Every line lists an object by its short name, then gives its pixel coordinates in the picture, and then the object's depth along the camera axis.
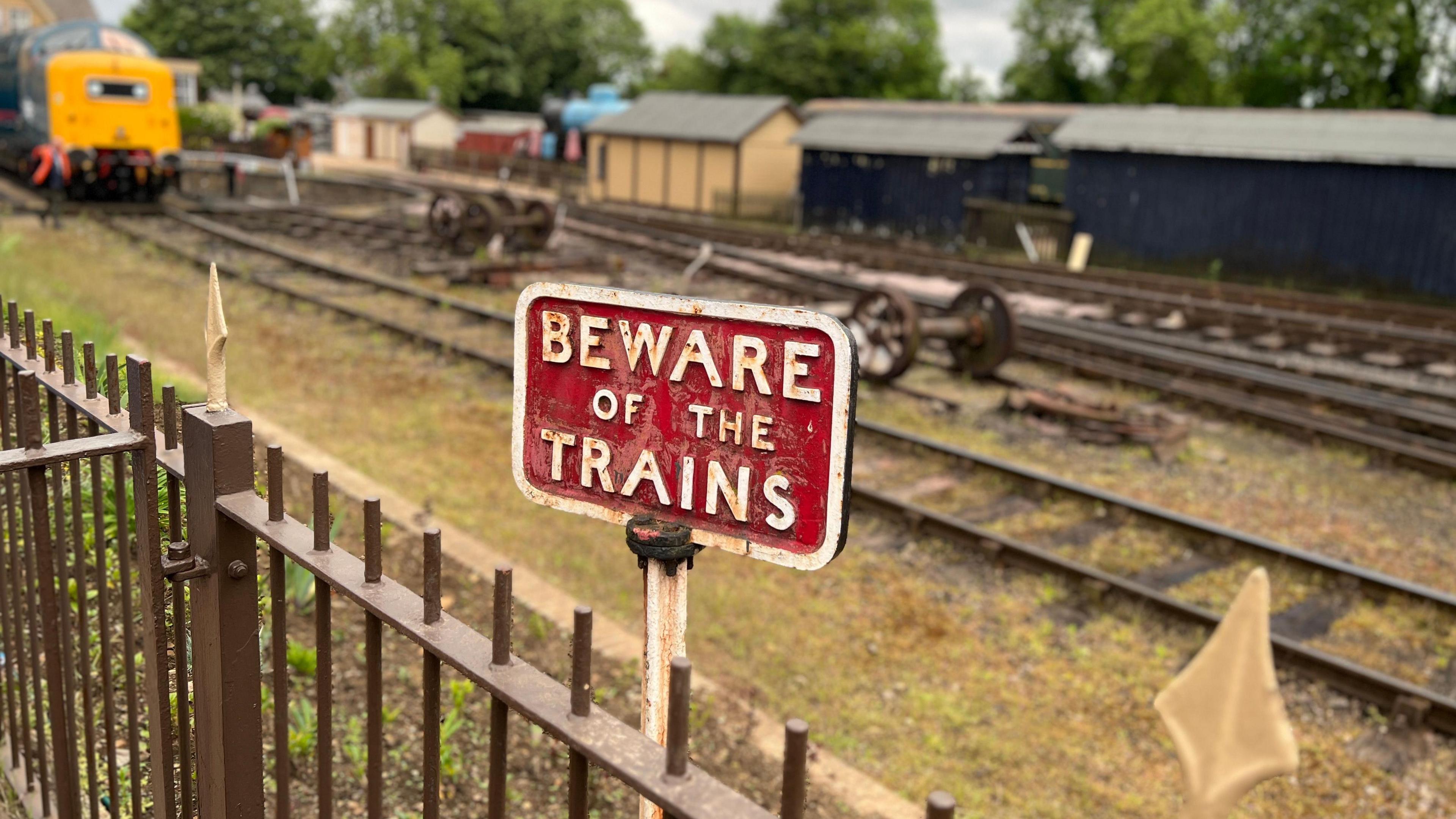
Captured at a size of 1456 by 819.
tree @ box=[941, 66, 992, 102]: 77.56
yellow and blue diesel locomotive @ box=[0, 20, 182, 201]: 21.80
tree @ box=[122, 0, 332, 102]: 75.12
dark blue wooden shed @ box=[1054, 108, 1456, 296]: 20.38
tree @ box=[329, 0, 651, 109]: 68.88
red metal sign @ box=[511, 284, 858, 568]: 2.00
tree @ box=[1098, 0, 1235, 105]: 56.62
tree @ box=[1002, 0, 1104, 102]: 66.50
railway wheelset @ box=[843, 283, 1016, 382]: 11.73
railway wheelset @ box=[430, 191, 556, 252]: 19.44
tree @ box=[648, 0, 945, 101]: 62.97
